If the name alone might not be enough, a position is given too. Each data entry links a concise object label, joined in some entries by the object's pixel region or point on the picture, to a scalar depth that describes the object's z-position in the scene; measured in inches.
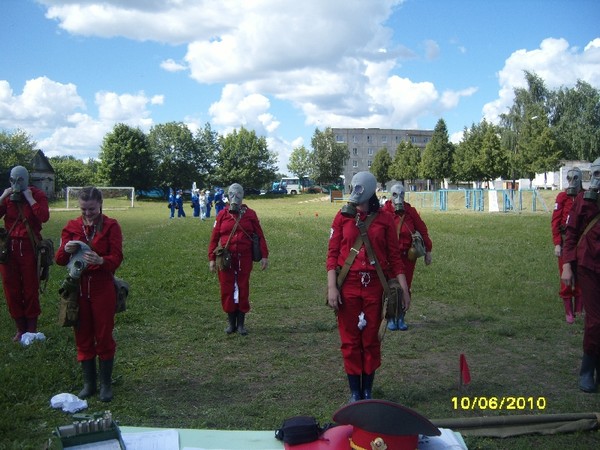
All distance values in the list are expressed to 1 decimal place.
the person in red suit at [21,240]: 305.7
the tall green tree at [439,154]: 3139.8
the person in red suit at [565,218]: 349.7
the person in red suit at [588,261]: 233.9
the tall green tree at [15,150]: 2645.2
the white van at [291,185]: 4179.1
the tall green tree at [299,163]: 4906.3
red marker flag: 232.2
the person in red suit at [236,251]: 351.3
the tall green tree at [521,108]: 2758.4
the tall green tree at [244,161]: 3855.8
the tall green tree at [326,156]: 4355.3
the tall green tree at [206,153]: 3875.5
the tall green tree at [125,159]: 3152.1
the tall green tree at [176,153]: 3703.2
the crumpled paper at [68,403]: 224.2
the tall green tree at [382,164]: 4338.1
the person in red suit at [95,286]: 232.8
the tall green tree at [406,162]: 3713.1
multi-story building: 5925.2
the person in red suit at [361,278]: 219.8
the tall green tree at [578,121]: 2610.7
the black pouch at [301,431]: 164.7
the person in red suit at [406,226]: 354.0
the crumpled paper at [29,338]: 312.4
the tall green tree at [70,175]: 3654.0
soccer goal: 2327.5
